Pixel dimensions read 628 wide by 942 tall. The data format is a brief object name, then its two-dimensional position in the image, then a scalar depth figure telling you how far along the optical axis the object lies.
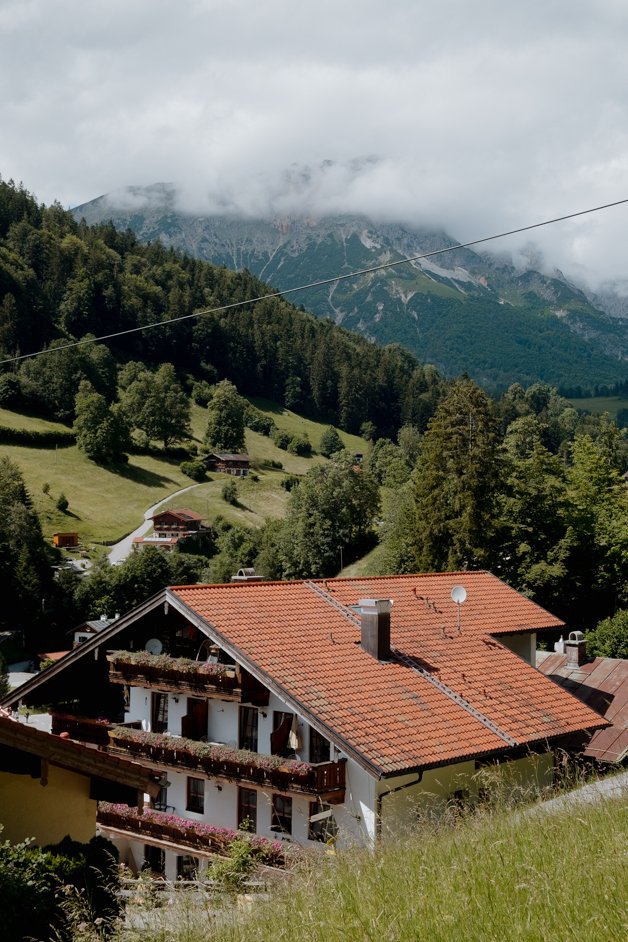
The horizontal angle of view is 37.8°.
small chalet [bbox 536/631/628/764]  23.67
